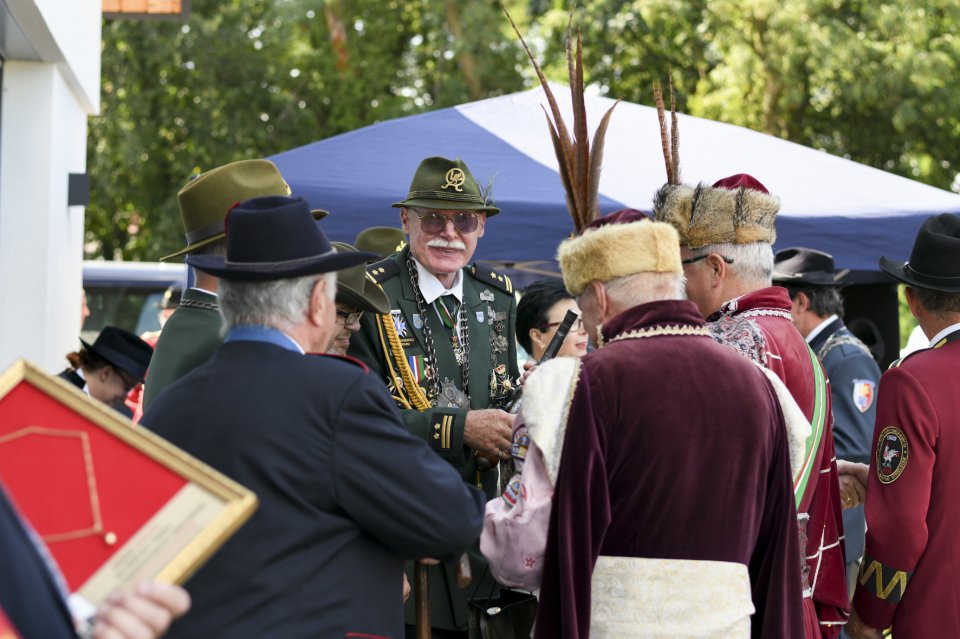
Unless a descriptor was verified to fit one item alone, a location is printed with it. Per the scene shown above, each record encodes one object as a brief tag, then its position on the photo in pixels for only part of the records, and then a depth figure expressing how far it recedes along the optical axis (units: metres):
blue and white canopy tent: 5.37
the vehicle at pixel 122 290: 12.74
